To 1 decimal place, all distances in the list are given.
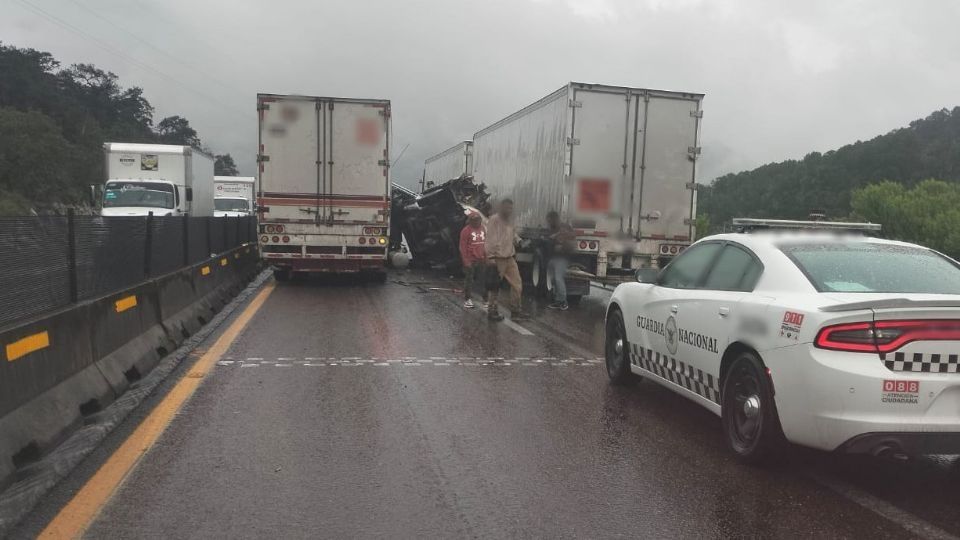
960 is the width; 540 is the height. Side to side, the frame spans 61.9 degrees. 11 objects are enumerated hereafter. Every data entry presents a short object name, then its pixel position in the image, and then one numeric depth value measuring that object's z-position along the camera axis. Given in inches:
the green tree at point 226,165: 5625.0
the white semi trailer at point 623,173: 540.4
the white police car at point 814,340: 162.1
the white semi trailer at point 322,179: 626.8
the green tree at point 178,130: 6008.9
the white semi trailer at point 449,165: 983.0
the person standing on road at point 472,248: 529.3
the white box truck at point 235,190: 1355.8
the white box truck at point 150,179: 832.9
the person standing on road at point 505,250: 488.4
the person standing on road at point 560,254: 542.6
